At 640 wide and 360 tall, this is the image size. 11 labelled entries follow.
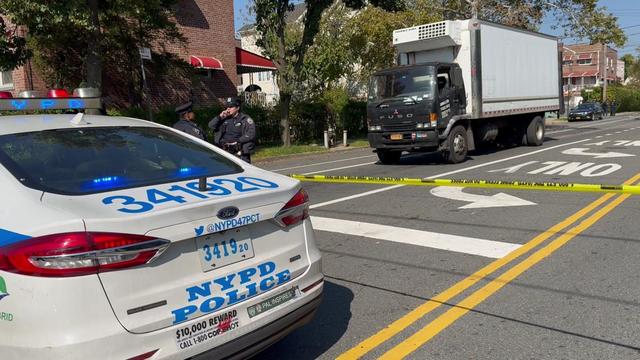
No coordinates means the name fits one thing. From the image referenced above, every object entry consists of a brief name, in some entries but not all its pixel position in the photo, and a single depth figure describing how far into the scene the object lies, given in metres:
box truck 13.30
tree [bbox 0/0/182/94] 12.09
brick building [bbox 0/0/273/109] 20.11
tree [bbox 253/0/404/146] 19.30
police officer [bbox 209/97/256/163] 8.49
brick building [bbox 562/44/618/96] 87.50
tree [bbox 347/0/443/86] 28.31
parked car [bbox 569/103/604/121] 42.94
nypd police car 2.35
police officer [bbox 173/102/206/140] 7.62
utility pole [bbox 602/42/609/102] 59.58
